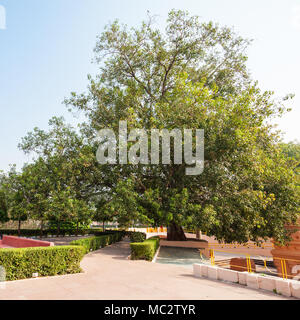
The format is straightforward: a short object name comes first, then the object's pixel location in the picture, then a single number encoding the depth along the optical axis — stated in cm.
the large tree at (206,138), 1691
